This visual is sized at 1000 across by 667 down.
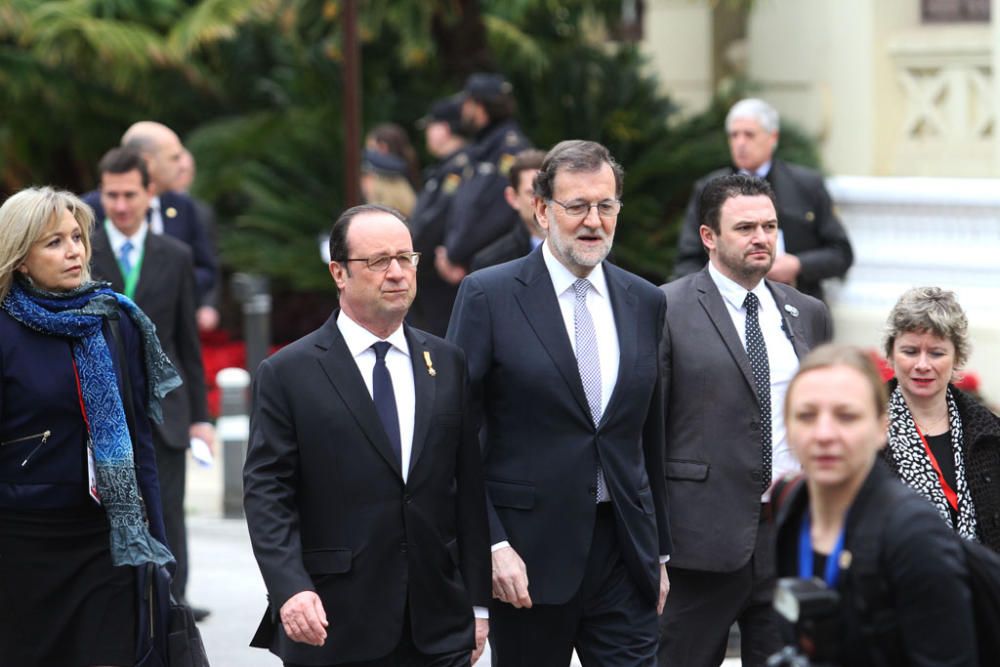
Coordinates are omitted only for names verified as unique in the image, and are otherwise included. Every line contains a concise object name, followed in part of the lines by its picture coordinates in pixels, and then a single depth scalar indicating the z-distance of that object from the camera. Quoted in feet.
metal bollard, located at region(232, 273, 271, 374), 80.59
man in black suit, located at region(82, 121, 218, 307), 63.62
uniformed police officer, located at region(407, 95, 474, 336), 70.13
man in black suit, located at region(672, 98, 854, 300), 57.11
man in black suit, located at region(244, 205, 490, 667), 35.24
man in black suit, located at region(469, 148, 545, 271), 54.13
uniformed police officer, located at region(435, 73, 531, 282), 65.46
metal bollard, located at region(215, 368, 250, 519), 75.41
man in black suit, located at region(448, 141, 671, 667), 37.55
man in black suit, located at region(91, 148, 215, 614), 54.75
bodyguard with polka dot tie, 40.81
